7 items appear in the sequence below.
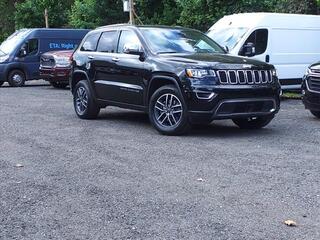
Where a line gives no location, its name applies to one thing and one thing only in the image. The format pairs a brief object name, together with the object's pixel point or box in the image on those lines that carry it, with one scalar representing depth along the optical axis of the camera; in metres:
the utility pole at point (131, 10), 21.95
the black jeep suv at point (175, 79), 9.12
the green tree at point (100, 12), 27.62
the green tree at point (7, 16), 41.41
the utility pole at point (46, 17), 33.31
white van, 15.06
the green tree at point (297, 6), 21.72
